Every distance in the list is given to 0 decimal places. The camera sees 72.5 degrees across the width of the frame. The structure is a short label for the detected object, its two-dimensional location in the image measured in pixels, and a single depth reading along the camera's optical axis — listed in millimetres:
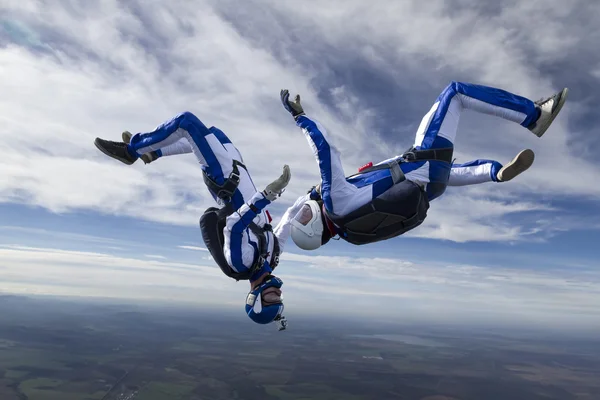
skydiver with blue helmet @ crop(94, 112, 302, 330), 5115
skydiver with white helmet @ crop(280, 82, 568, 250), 4910
